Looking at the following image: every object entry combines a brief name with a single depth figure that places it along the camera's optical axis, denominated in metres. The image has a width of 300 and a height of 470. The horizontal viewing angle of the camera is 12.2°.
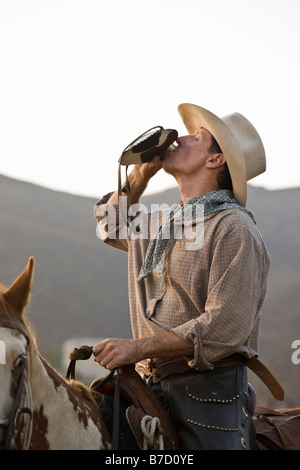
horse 2.96
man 3.27
